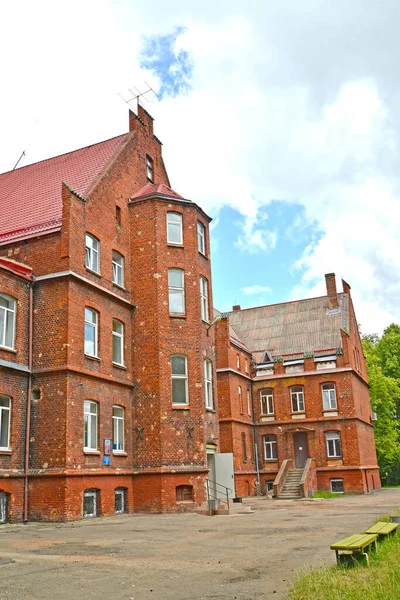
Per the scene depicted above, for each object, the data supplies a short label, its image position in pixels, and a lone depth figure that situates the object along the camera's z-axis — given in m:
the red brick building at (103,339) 20.17
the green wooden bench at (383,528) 10.43
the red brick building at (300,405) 37.38
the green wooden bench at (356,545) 8.47
